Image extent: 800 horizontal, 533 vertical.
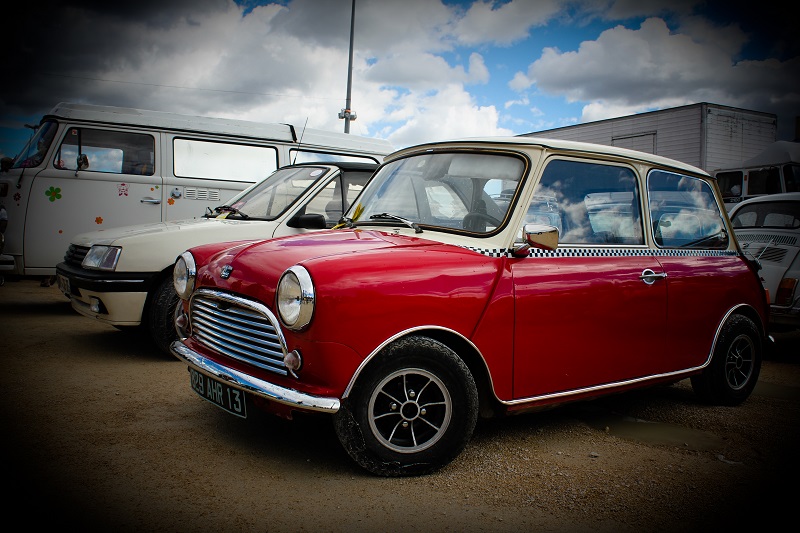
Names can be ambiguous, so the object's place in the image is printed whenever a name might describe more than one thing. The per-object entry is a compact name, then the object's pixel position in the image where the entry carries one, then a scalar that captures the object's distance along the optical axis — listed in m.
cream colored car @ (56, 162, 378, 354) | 5.21
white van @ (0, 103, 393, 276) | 7.36
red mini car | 2.79
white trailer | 14.91
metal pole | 19.25
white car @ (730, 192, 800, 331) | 6.36
